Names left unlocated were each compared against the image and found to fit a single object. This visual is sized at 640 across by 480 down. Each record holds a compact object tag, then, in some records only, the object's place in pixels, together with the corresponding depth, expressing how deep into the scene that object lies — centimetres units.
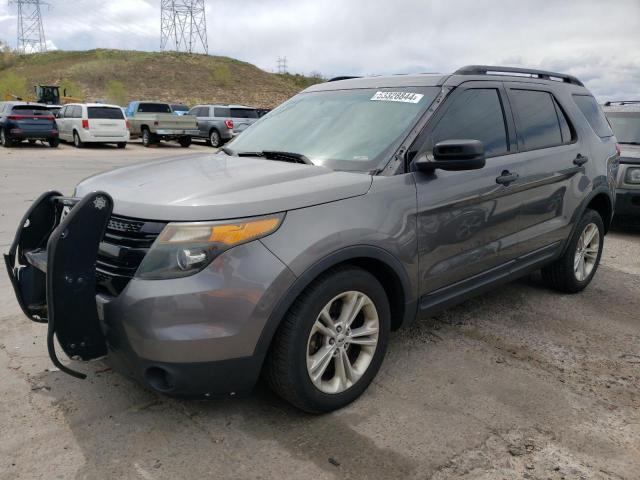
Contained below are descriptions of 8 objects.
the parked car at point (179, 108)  3020
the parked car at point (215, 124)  2289
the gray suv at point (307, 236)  242
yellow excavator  3303
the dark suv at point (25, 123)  1954
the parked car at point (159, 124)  2242
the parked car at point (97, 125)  2062
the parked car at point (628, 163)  734
